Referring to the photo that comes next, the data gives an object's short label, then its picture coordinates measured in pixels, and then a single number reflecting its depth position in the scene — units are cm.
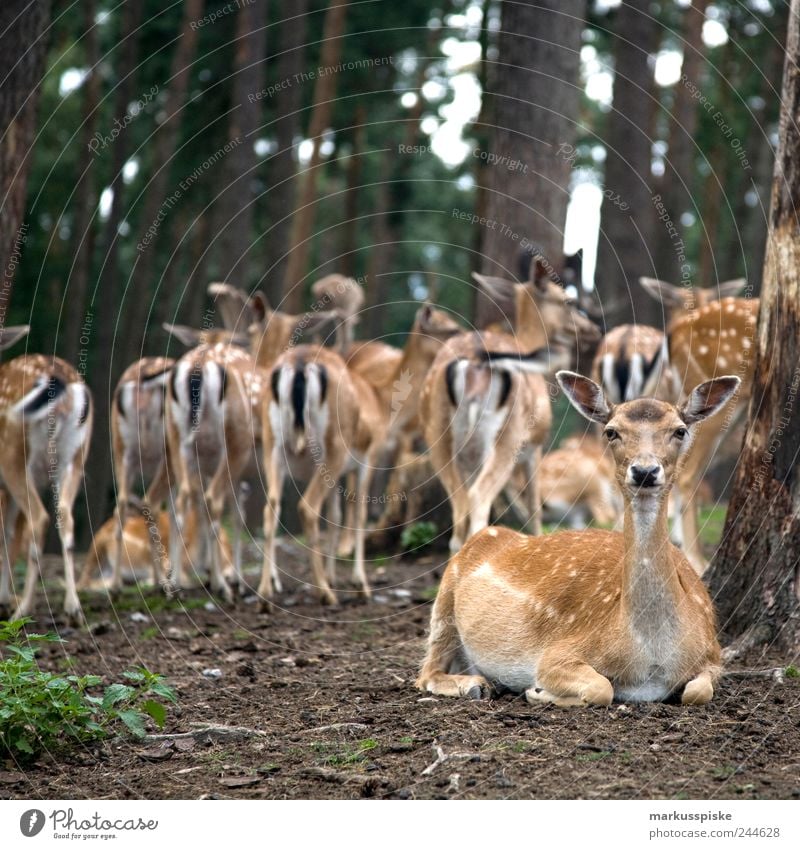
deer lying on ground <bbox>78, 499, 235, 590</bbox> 1082
